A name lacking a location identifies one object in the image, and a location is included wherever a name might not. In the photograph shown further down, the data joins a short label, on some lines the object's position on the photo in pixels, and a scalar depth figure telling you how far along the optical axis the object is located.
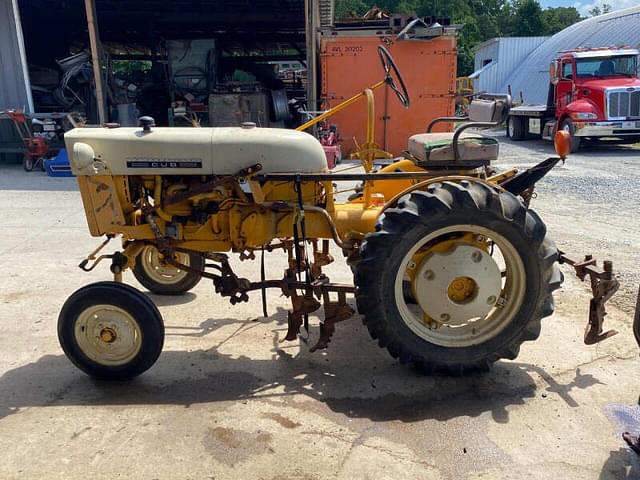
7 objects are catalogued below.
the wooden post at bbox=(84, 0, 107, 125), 11.41
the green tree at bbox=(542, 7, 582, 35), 53.25
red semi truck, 14.16
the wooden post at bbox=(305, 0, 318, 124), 11.69
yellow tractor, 3.19
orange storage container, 12.24
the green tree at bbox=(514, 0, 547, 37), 52.62
